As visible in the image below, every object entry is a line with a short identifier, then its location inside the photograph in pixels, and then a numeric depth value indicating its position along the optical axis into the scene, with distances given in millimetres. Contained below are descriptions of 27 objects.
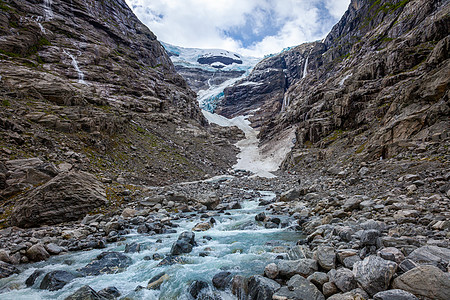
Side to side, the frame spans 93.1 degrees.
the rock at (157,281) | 6625
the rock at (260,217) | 13561
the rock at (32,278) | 6953
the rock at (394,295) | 3733
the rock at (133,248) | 9448
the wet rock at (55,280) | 6730
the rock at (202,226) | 12578
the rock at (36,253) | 8641
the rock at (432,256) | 4363
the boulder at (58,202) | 11609
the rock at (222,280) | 6316
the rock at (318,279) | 5199
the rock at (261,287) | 5301
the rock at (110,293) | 5984
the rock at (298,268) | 5899
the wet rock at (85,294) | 5668
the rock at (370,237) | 6112
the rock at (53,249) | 9273
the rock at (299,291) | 4855
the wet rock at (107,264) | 7773
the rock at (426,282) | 3602
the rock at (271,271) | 6098
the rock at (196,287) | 6141
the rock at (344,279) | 4691
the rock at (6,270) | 7318
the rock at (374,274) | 4293
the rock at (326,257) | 5791
